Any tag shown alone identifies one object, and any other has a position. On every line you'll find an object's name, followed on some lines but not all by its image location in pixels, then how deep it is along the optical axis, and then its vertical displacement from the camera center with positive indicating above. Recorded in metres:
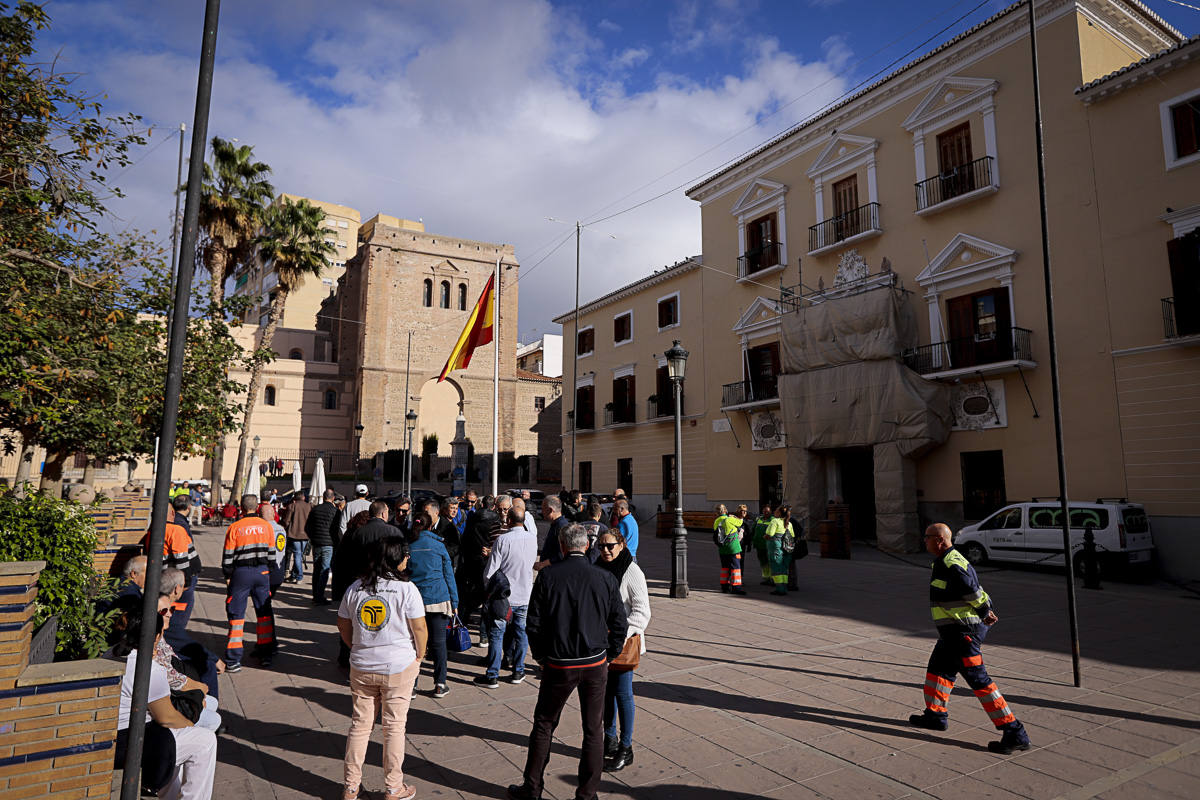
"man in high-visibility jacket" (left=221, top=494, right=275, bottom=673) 7.47 -0.94
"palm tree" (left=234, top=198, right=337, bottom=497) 31.41 +10.51
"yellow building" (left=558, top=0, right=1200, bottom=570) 15.44 +5.09
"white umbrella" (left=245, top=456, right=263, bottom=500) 18.96 +0.11
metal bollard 12.98 -1.48
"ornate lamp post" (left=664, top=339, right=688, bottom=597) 11.92 -1.25
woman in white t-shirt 4.26 -1.02
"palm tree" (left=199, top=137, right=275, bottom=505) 27.81 +10.75
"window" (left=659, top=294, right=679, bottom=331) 29.02 +7.01
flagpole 18.08 +4.27
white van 14.09 -1.10
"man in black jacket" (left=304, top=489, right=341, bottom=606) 10.94 -0.88
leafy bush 4.41 -0.55
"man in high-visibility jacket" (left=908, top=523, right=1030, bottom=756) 5.29 -1.11
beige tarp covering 18.89 +2.29
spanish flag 17.30 +3.62
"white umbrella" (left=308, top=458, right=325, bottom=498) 19.09 +0.06
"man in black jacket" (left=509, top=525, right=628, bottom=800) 4.24 -1.02
